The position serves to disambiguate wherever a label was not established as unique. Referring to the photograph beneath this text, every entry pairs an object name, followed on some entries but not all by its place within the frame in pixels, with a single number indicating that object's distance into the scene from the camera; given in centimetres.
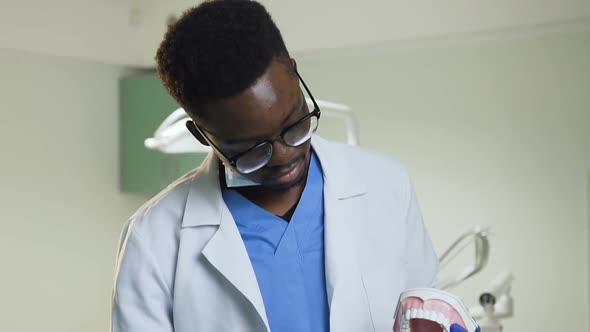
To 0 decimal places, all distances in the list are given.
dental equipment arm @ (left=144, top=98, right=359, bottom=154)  204
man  111
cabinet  360
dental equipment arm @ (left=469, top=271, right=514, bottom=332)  211
